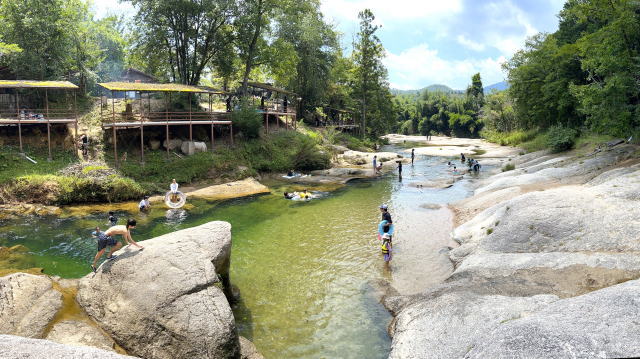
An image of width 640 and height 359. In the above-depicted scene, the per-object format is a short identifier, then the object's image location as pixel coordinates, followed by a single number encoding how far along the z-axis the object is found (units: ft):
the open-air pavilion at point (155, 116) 102.68
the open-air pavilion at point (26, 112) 93.04
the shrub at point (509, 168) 119.60
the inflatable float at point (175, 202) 82.94
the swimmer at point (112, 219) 63.80
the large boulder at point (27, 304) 29.04
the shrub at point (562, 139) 122.52
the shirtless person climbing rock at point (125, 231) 37.45
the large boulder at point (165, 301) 29.32
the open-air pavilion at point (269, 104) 145.58
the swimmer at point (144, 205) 79.00
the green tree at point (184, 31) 129.86
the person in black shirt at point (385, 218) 52.36
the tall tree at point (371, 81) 218.18
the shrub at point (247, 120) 128.67
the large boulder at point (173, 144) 114.20
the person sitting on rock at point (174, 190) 84.17
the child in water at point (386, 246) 52.31
